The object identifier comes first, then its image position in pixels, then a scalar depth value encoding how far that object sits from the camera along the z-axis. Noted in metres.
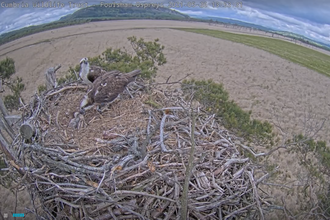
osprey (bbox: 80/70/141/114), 3.46
